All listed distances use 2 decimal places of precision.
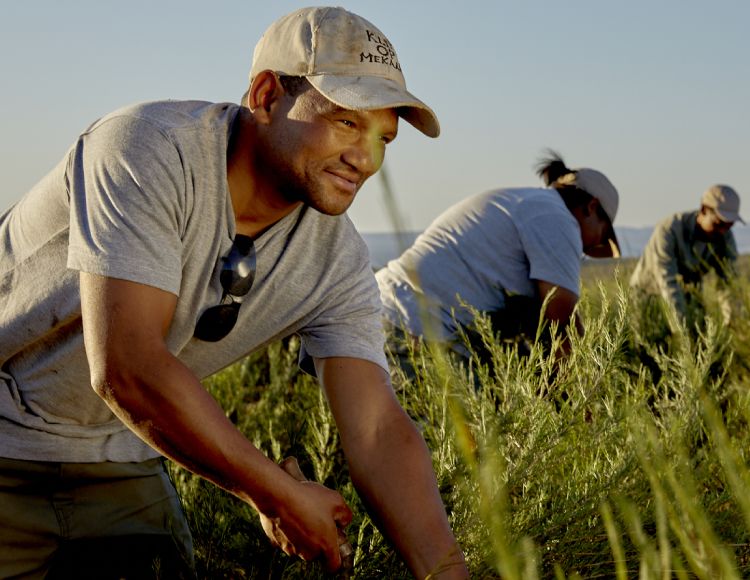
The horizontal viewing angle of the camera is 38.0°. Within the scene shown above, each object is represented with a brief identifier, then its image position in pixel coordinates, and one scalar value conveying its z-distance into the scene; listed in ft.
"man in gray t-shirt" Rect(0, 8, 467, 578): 6.21
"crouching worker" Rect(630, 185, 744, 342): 24.54
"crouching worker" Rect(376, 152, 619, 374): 13.64
